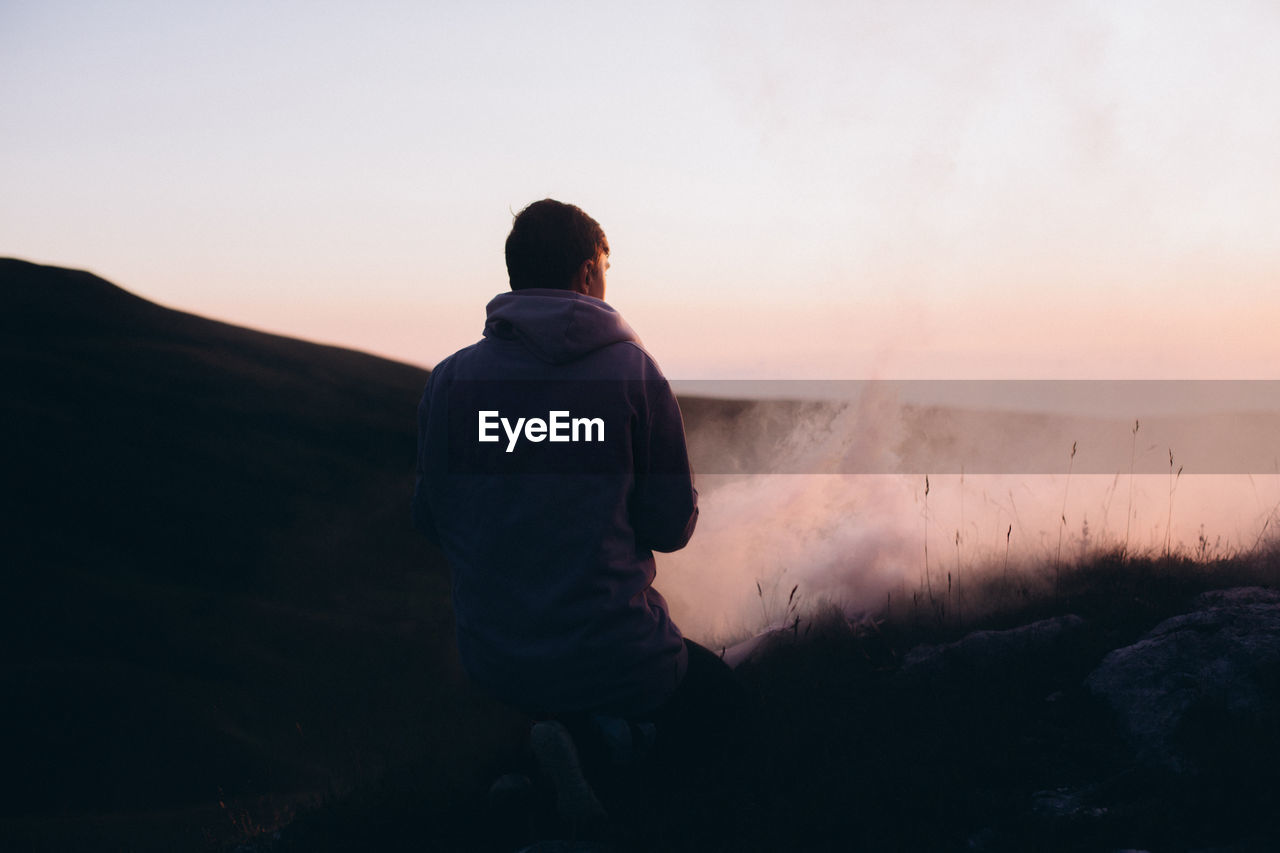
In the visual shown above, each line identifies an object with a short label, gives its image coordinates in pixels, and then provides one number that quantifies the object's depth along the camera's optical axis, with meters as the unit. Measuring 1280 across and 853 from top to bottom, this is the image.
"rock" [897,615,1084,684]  4.02
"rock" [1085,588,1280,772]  3.07
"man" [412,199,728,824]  2.74
